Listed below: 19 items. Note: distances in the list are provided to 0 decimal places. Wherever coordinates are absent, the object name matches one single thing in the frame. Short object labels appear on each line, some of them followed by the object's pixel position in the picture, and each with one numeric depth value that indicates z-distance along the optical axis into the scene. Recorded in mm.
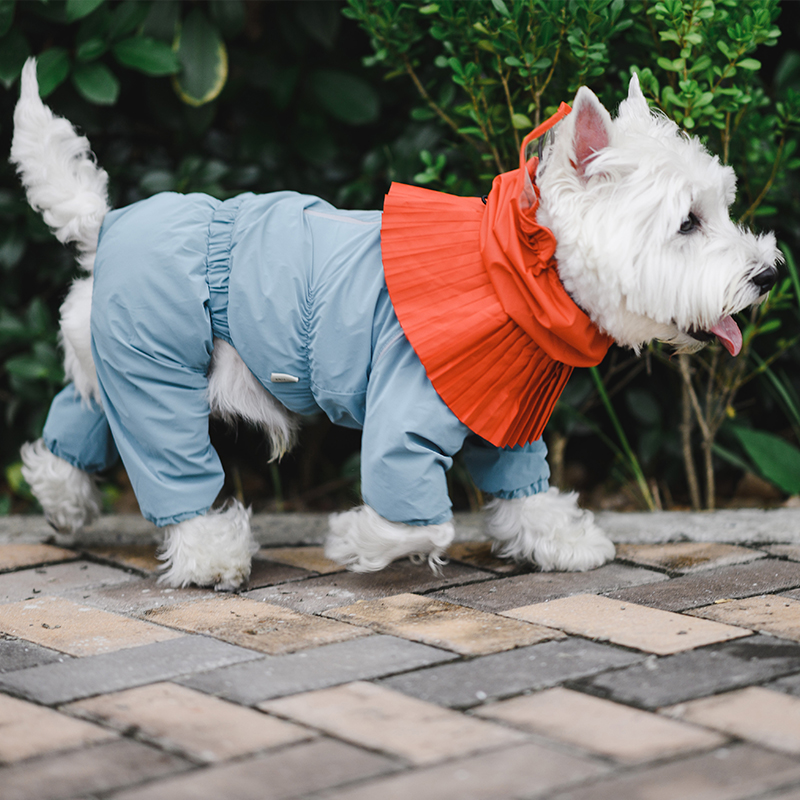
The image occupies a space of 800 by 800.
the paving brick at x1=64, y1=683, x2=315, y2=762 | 1163
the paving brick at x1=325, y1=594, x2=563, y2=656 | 1306
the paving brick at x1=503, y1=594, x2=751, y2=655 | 1295
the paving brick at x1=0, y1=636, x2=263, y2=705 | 1244
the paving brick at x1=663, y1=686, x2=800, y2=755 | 1154
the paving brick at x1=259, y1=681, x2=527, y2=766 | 1156
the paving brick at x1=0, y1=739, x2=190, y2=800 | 1121
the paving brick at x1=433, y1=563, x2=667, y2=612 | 1409
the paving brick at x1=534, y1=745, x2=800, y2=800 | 1104
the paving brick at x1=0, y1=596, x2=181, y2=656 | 1329
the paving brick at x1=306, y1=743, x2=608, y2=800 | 1110
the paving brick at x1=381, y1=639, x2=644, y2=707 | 1223
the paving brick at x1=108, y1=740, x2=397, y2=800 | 1114
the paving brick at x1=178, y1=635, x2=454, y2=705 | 1235
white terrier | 1352
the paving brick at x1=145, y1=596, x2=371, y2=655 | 1321
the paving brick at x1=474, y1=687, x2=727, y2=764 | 1149
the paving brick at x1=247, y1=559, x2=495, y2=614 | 1422
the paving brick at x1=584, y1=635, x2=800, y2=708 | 1213
